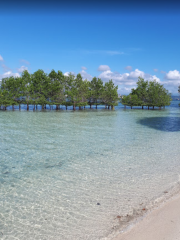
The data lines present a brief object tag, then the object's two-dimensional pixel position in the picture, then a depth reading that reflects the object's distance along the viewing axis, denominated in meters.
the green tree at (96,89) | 51.52
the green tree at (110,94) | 51.31
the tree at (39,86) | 43.72
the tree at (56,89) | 44.93
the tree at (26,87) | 43.00
